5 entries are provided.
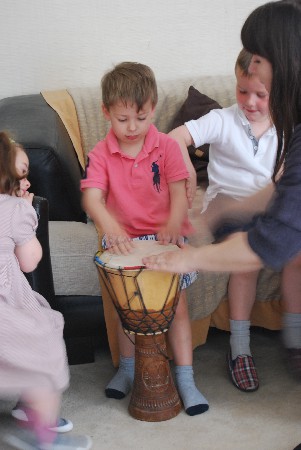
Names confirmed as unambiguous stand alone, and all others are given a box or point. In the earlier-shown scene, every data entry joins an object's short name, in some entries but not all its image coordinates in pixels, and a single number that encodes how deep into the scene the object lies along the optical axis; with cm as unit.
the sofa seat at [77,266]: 243
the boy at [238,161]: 242
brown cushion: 304
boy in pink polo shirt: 224
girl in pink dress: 185
